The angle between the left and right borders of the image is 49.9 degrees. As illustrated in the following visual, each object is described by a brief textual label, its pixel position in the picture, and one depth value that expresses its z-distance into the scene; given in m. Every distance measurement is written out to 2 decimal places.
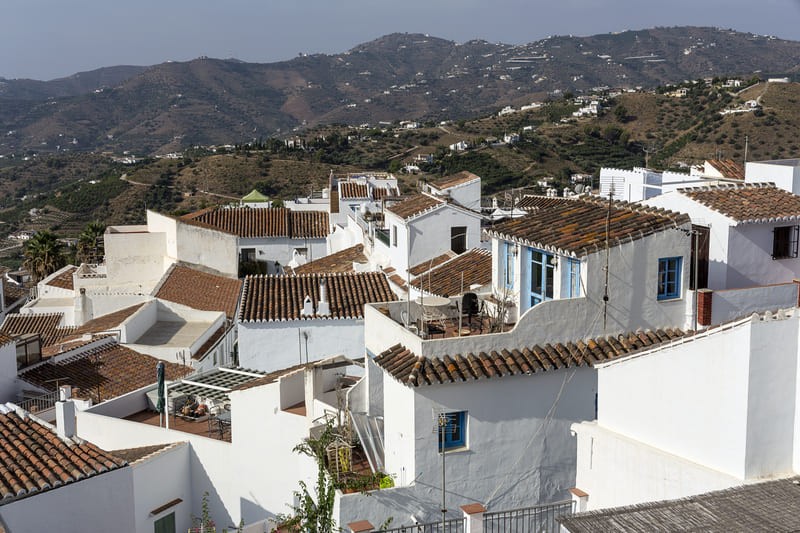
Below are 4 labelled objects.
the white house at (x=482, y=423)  13.41
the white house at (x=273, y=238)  43.16
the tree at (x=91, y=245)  50.92
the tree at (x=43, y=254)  52.22
